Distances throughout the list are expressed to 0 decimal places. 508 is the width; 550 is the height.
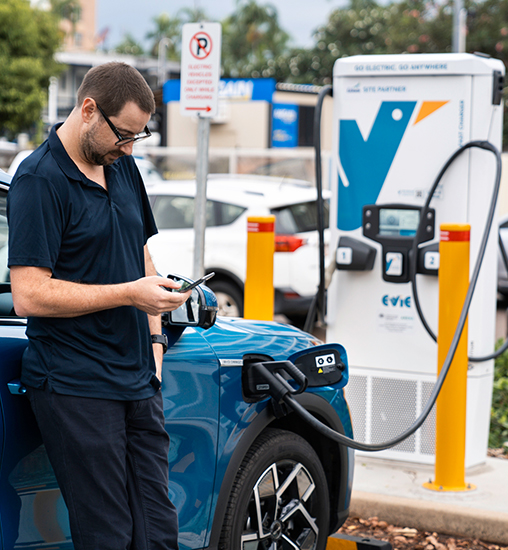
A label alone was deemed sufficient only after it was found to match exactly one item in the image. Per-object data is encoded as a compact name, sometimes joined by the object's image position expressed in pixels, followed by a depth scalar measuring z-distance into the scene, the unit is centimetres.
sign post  581
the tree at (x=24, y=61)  3253
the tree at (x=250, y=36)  6631
